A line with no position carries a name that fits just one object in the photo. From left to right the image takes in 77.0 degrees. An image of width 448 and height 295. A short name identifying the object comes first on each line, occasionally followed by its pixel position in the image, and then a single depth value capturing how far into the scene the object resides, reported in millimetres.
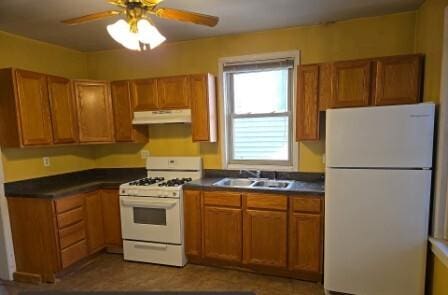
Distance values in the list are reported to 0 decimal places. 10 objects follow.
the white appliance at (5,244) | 2799
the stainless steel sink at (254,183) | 3004
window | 3207
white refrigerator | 2160
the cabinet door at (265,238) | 2752
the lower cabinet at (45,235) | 2775
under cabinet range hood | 3248
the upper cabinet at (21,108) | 2670
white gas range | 3008
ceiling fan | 1683
